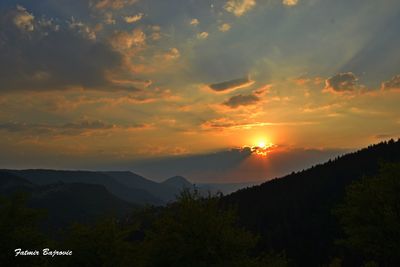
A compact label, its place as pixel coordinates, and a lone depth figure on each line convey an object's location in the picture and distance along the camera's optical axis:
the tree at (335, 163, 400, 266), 41.38
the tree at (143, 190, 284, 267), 34.56
